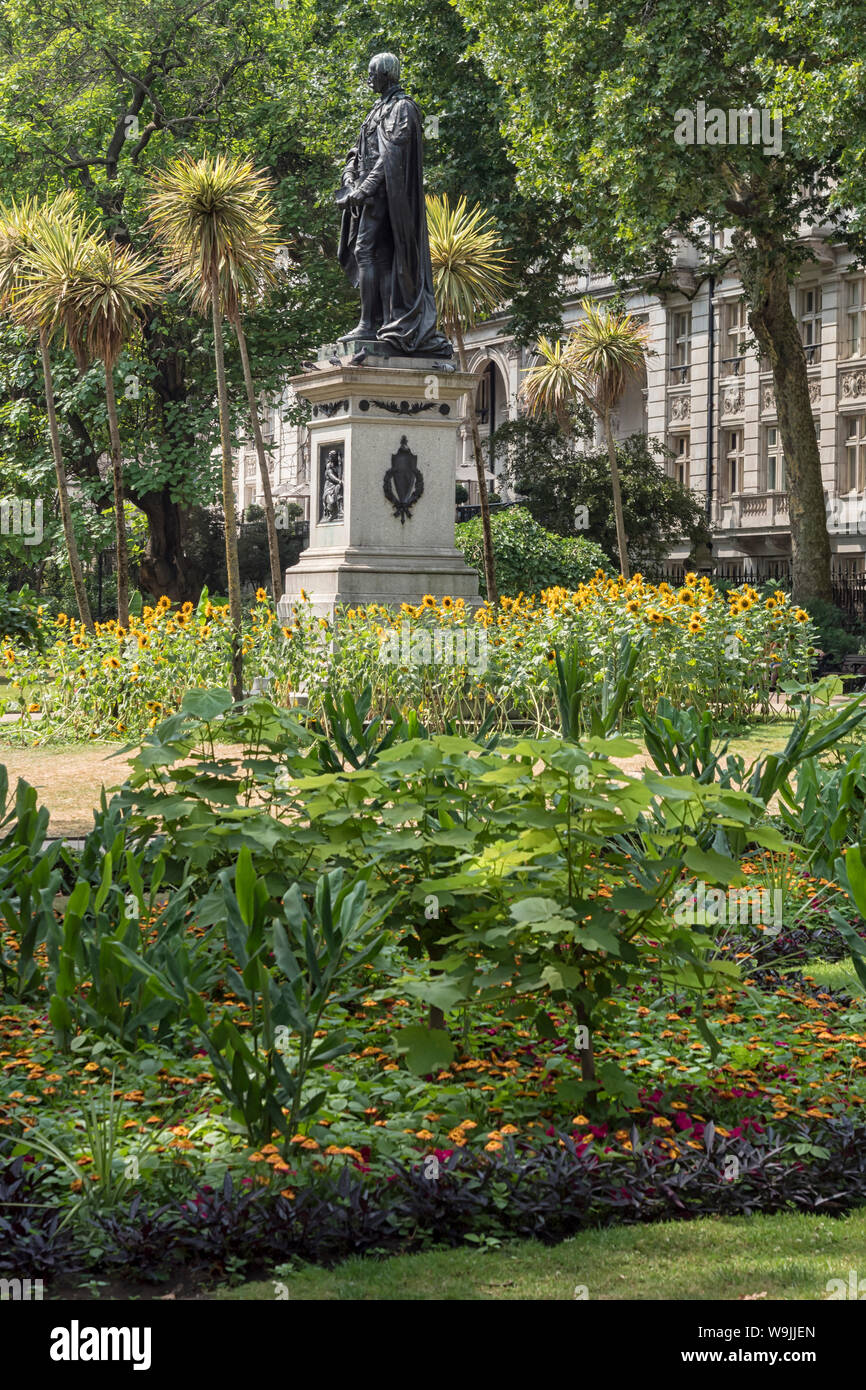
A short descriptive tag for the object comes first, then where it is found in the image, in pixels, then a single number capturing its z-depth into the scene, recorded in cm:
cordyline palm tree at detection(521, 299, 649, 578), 2609
